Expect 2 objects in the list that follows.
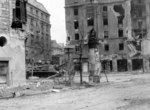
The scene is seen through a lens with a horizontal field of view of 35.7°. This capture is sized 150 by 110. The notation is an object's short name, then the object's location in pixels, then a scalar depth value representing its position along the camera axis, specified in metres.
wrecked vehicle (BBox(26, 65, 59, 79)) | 34.49
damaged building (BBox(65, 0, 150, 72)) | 45.94
